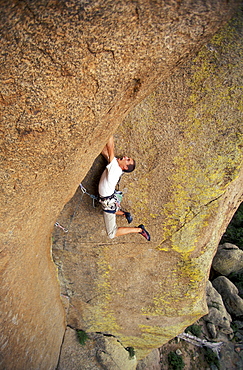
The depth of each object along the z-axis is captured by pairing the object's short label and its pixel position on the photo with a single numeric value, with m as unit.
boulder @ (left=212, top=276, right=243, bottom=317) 9.22
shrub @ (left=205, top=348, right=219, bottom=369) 7.84
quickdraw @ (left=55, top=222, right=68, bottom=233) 3.63
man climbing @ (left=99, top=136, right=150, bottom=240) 2.96
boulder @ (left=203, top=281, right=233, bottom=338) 8.62
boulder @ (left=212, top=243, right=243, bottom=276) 10.17
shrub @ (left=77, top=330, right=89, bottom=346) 5.00
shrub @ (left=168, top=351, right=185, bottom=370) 7.50
